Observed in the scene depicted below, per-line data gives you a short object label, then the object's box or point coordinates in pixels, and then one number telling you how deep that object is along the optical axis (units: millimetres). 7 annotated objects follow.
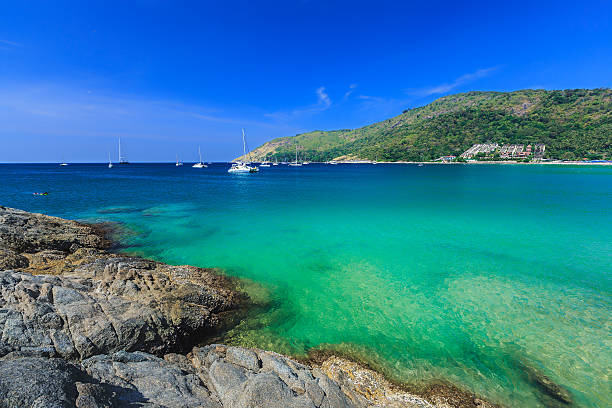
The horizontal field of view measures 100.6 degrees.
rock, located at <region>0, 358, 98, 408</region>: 3260
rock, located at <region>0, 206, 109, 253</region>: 13609
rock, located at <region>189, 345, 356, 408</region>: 5027
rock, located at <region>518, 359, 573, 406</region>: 6480
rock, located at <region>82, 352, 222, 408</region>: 4543
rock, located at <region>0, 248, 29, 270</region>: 10529
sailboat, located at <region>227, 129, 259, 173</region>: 109750
